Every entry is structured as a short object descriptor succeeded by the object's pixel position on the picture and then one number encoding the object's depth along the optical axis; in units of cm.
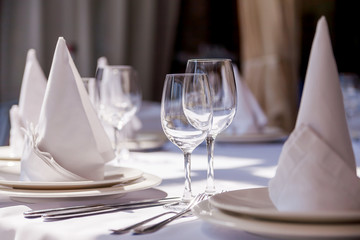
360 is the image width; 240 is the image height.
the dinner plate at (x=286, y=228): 105
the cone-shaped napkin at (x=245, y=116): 222
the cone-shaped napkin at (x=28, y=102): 168
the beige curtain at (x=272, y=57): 472
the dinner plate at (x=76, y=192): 127
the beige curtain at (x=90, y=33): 458
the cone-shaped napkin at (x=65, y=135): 136
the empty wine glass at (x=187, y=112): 130
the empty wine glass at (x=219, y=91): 137
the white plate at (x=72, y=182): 130
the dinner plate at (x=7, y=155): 165
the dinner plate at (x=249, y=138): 207
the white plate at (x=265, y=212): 108
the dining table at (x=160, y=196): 114
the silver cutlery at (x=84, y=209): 122
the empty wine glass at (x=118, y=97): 170
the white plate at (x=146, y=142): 196
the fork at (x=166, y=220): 114
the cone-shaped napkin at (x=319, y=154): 114
